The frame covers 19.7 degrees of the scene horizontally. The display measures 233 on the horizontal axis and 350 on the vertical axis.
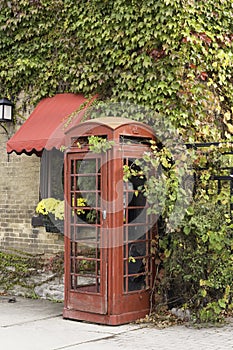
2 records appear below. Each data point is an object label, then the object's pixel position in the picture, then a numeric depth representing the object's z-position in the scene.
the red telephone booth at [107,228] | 8.86
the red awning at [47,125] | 10.23
